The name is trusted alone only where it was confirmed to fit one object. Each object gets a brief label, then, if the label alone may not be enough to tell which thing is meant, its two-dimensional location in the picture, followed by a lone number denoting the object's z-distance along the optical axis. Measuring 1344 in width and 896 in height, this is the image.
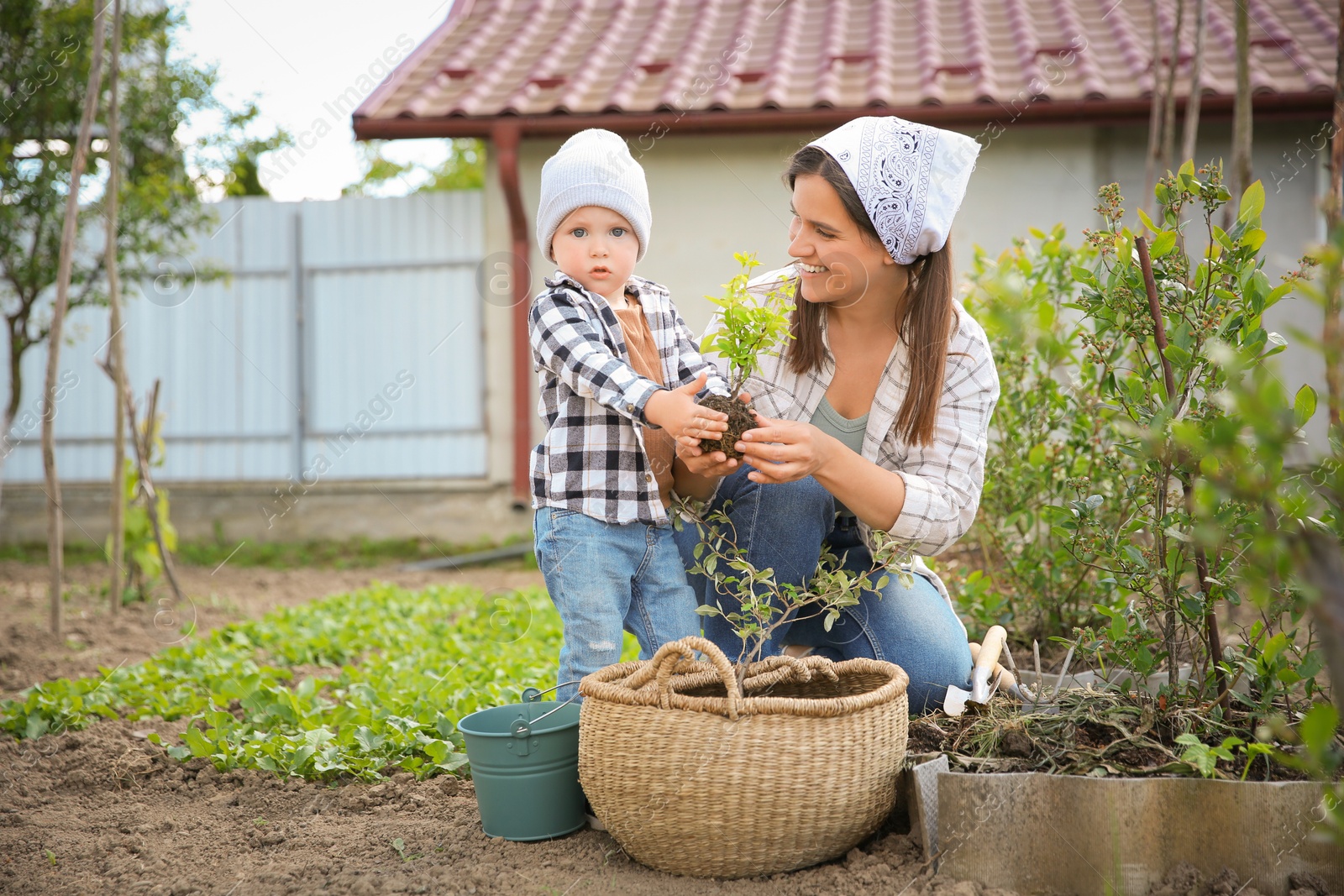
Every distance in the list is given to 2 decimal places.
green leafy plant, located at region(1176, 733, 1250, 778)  1.67
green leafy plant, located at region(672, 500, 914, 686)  1.95
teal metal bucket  1.96
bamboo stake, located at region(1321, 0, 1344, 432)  0.90
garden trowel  2.10
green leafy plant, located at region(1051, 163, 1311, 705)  1.86
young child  2.13
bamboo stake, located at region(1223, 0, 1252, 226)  2.73
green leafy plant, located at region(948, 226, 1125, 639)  2.88
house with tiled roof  6.04
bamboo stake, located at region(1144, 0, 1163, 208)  4.12
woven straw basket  1.72
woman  2.05
